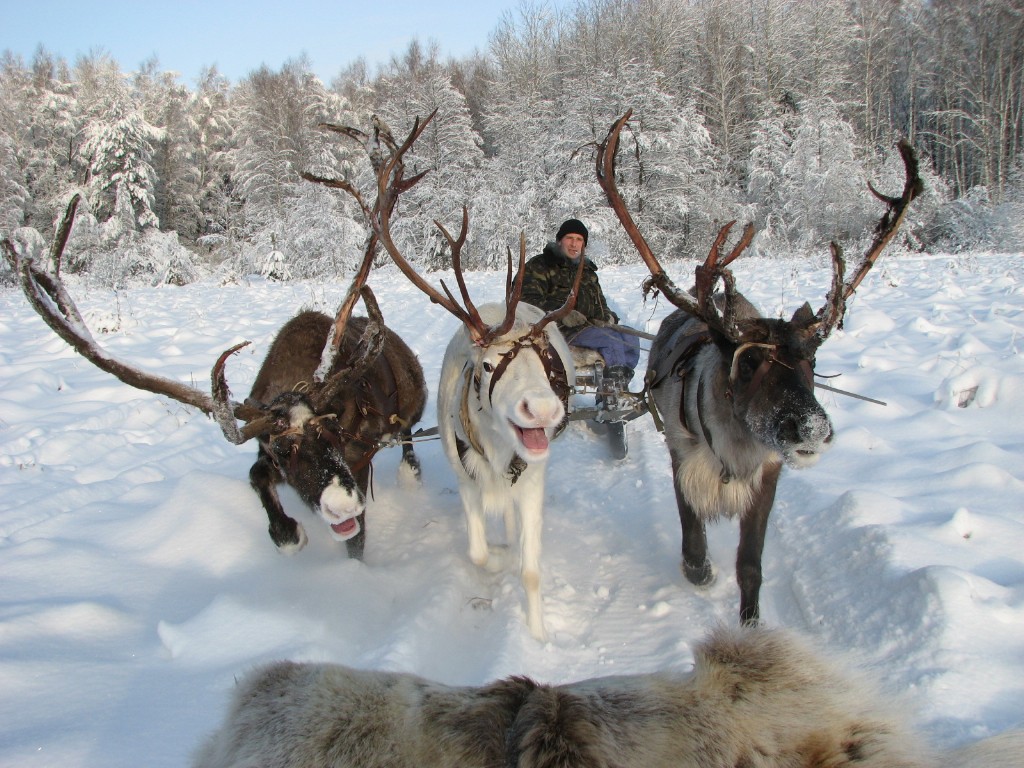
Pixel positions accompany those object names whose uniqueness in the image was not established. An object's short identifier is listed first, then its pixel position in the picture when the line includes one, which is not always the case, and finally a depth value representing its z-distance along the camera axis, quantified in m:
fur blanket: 1.03
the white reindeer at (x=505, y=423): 3.46
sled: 5.61
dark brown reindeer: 3.22
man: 6.68
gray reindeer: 3.16
